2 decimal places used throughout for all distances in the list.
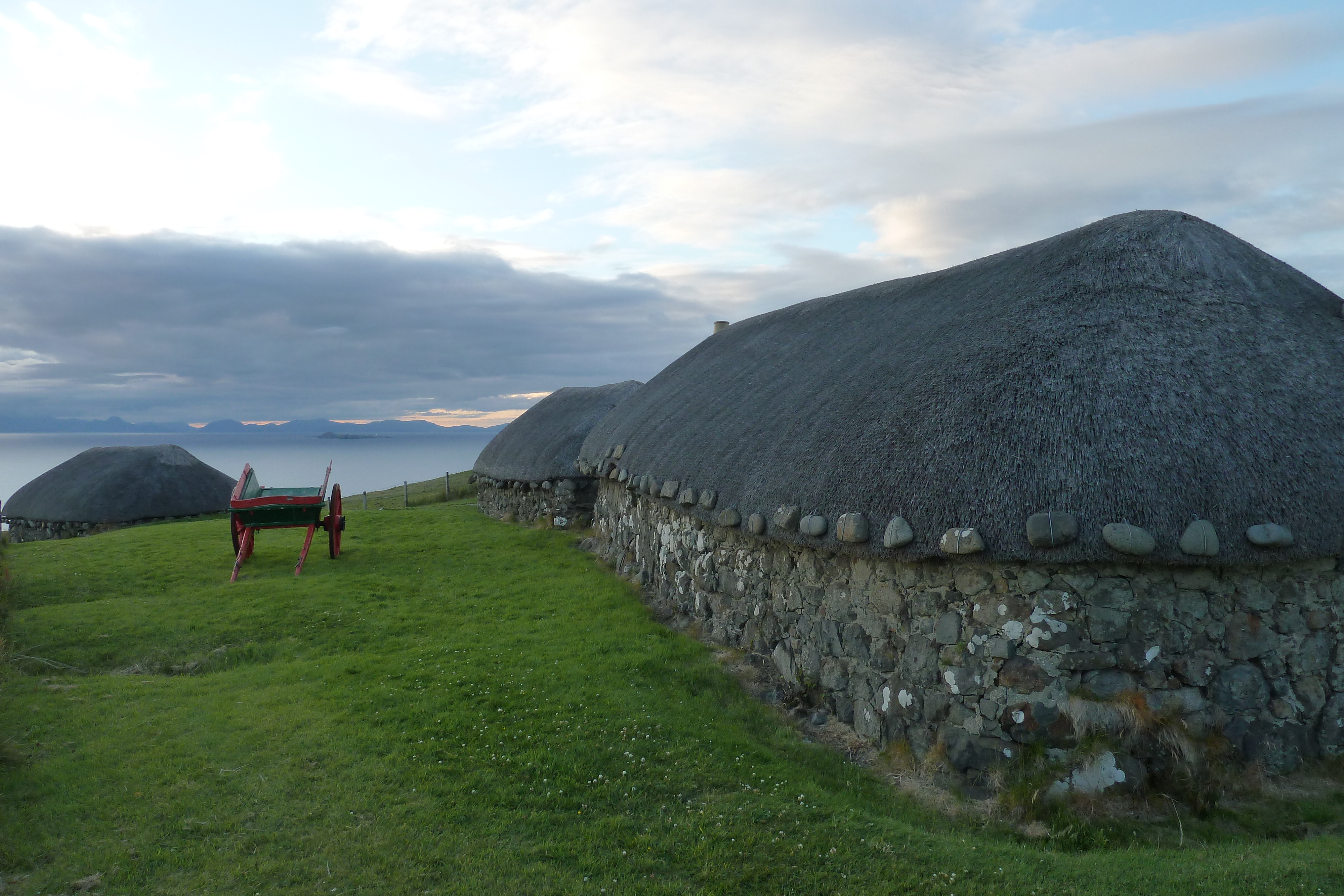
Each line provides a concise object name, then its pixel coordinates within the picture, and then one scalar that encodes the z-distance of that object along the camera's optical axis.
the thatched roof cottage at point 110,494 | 27.45
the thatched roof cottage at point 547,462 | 22.08
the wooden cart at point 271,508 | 16.16
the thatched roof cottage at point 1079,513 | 7.06
